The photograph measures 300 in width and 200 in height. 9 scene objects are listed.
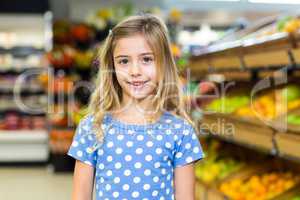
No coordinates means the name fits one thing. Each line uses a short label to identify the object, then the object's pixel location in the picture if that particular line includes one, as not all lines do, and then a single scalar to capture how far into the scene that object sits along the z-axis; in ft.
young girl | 6.31
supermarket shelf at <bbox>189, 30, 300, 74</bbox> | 10.58
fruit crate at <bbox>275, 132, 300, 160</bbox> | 10.12
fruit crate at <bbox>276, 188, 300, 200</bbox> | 11.93
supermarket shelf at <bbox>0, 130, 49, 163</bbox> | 29.71
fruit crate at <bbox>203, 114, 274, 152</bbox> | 11.64
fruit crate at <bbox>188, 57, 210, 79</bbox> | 17.95
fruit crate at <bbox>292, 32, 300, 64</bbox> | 10.12
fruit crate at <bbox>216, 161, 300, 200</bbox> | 12.96
